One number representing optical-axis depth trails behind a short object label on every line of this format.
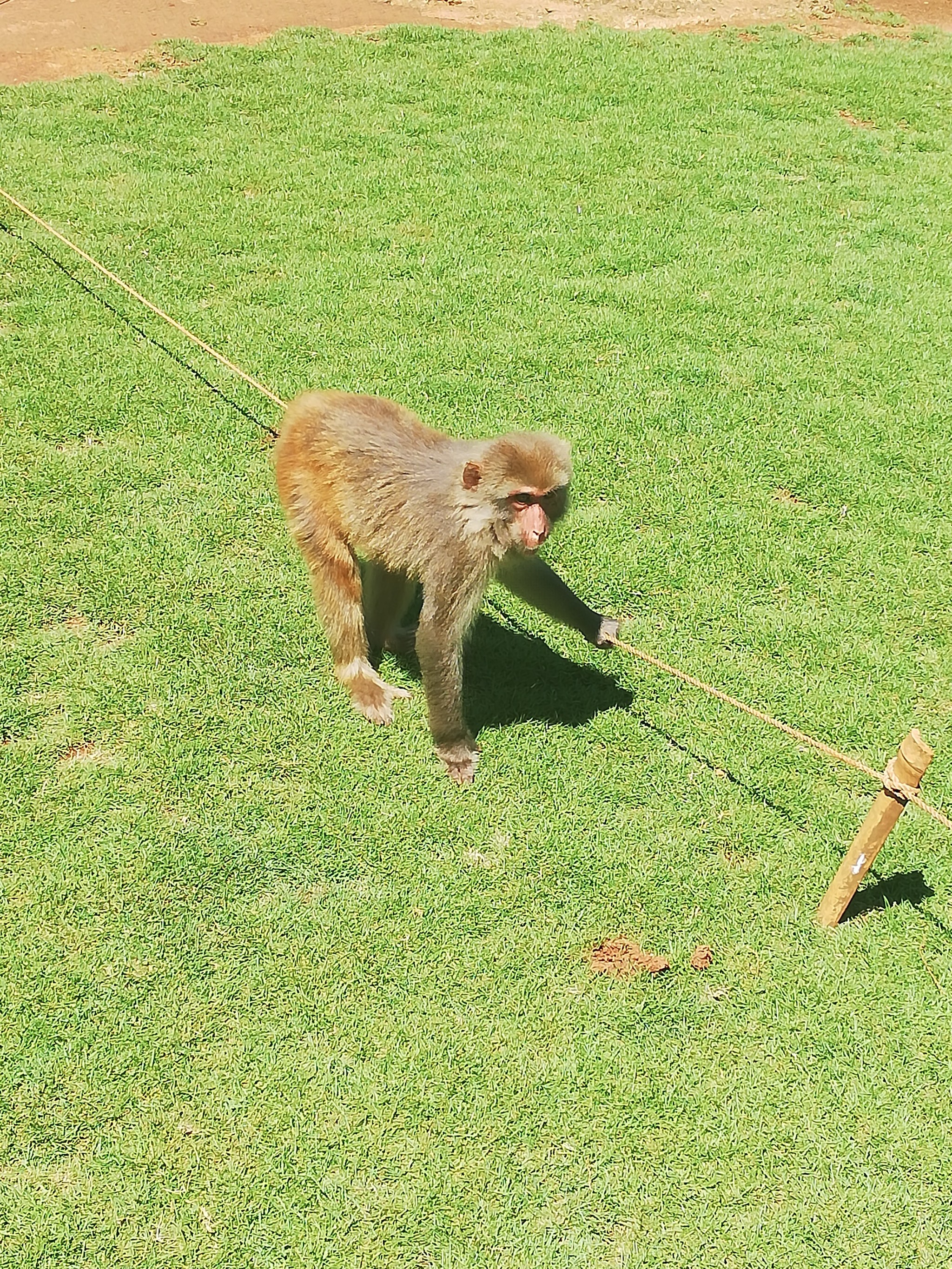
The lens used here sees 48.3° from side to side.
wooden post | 3.53
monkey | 4.05
